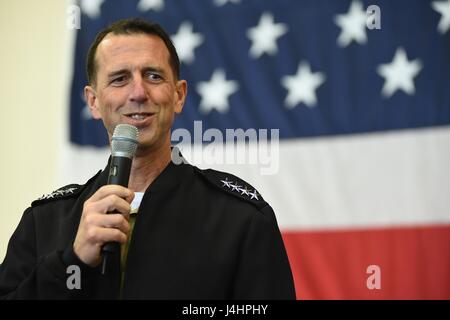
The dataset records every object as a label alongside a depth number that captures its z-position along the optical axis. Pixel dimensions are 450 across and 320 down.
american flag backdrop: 4.95
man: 3.85
